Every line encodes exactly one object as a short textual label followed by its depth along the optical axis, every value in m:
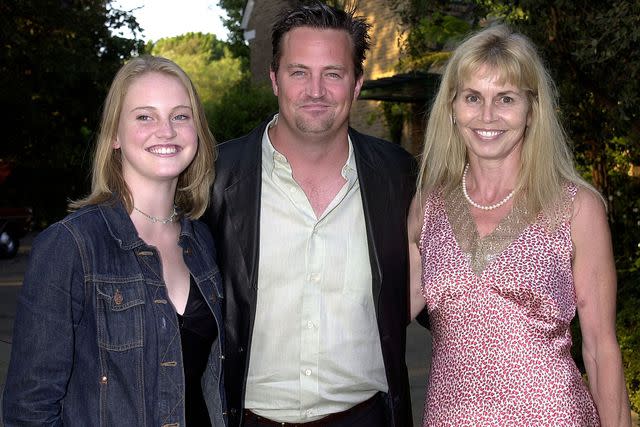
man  3.56
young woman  2.61
